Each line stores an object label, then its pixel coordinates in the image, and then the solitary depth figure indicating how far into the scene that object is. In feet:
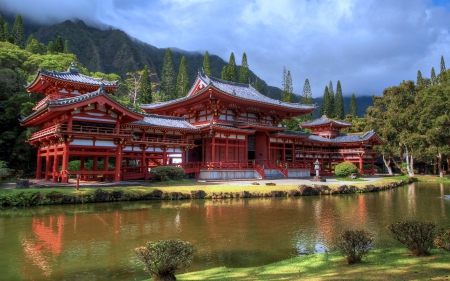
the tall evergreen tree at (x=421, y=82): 158.26
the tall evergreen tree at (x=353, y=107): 287.34
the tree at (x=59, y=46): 200.64
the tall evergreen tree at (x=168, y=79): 236.28
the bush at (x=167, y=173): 81.96
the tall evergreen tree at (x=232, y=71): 239.75
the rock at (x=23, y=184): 60.75
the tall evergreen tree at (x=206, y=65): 237.45
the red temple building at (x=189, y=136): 74.59
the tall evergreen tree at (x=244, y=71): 250.98
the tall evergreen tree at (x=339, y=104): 276.41
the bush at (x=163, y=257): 19.54
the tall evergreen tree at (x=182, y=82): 215.10
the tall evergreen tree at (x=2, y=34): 179.03
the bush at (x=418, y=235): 22.90
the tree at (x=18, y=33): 201.27
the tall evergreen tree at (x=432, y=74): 265.34
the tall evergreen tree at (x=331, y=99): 274.16
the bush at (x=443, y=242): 22.62
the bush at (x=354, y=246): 22.41
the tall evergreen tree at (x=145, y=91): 191.01
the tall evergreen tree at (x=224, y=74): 234.58
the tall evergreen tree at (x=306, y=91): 281.33
